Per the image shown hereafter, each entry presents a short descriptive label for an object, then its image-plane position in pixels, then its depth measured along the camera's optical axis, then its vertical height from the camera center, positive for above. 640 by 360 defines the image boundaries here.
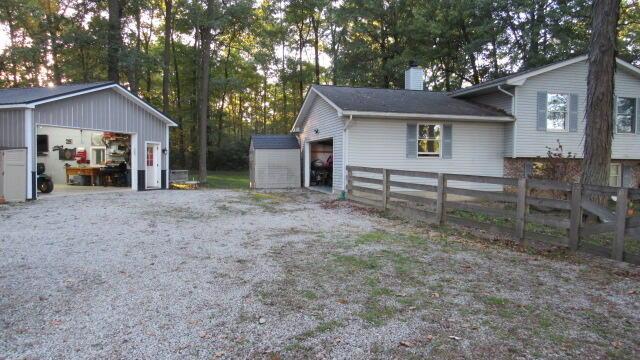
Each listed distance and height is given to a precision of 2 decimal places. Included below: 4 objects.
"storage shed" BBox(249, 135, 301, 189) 17.72 +0.00
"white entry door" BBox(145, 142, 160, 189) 17.88 -0.27
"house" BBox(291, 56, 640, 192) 14.20 +1.41
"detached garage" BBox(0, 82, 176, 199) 12.63 +1.02
